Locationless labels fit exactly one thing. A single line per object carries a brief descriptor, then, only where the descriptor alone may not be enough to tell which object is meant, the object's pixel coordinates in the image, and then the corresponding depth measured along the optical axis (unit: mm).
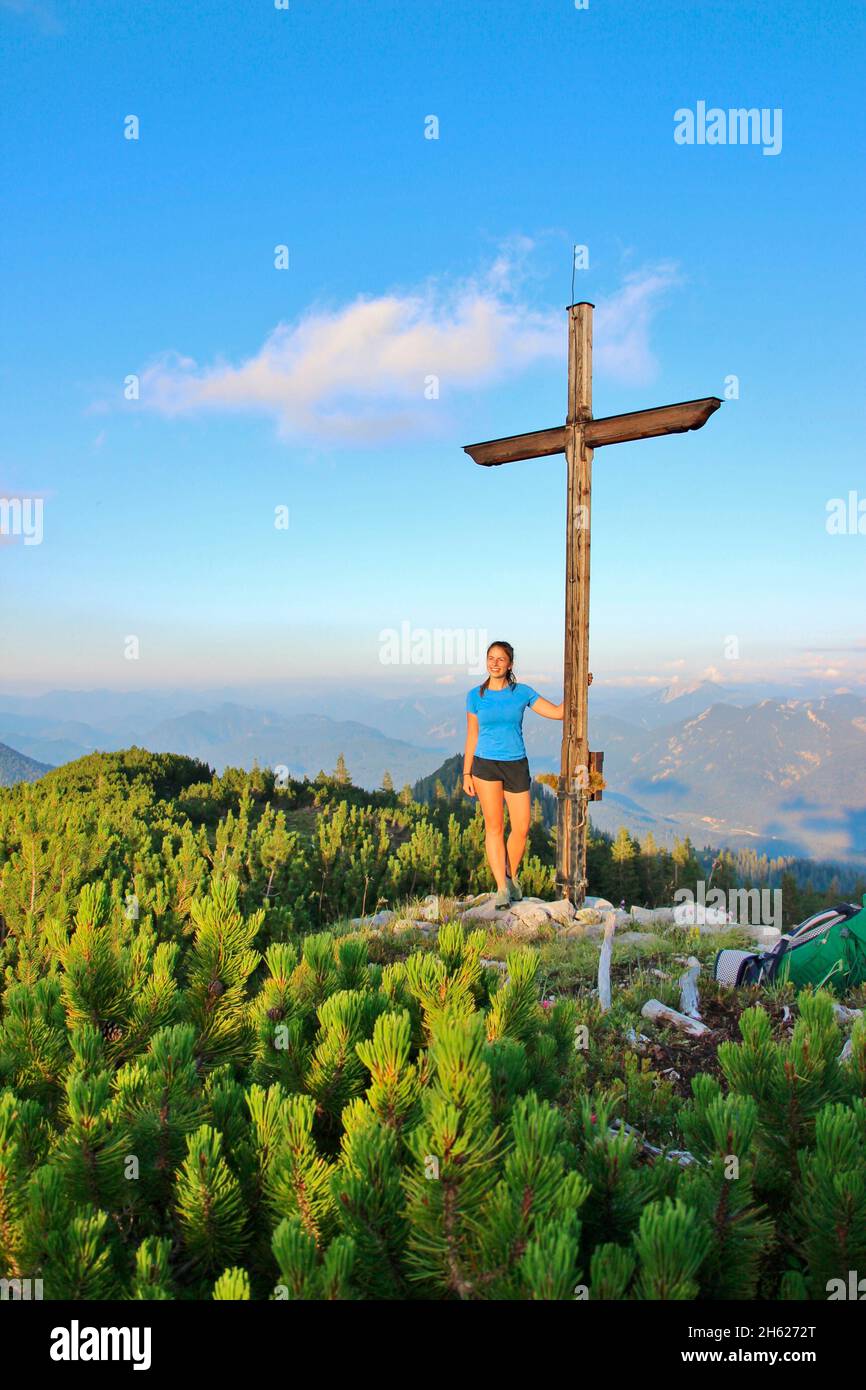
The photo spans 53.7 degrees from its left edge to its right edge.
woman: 8461
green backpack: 5477
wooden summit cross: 8680
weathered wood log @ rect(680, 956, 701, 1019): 5254
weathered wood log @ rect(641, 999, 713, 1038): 4922
